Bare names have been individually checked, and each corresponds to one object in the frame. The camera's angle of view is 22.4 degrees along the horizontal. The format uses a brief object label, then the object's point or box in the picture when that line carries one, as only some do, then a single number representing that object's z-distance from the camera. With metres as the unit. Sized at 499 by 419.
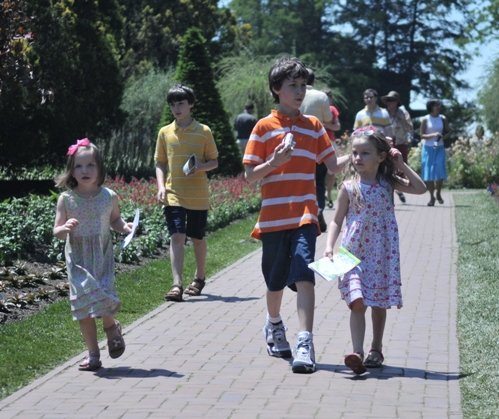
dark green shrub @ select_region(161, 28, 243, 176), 22.77
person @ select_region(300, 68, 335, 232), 13.80
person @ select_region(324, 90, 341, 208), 14.30
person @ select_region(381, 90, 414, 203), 18.67
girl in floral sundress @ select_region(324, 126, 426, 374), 7.32
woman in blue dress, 20.27
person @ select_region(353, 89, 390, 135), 17.80
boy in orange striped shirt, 7.40
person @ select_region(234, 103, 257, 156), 24.11
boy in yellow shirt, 10.09
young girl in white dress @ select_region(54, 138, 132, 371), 7.28
